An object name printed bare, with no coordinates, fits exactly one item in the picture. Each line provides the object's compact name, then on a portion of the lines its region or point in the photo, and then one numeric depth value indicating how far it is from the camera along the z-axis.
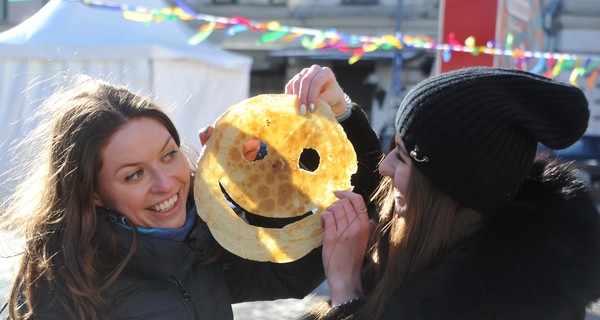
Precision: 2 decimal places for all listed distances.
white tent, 5.55
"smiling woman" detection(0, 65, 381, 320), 1.63
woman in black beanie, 1.40
